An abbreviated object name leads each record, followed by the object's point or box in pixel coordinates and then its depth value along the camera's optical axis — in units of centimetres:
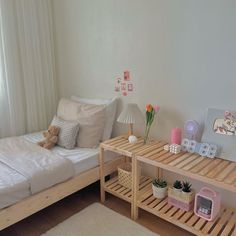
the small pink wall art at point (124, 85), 250
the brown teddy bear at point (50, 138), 248
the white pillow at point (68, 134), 246
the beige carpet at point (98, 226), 198
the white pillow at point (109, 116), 260
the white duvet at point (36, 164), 190
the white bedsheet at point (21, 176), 173
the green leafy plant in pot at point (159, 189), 216
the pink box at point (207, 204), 183
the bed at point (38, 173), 178
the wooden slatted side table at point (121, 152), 213
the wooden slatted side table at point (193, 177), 164
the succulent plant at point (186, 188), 201
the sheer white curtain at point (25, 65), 278
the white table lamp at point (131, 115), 226
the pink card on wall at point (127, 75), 250
